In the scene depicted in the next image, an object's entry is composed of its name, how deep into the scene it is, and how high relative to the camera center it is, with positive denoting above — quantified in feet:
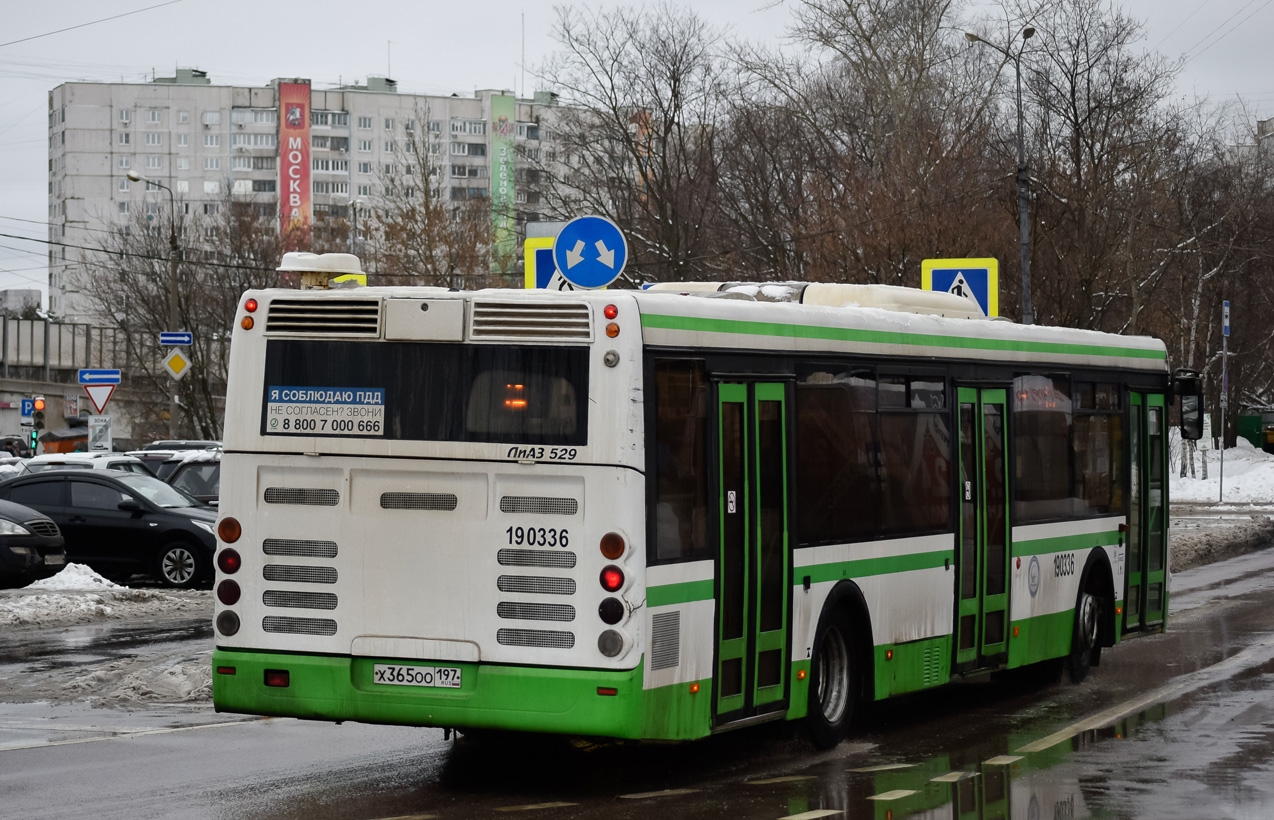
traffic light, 164.96 +3.37
